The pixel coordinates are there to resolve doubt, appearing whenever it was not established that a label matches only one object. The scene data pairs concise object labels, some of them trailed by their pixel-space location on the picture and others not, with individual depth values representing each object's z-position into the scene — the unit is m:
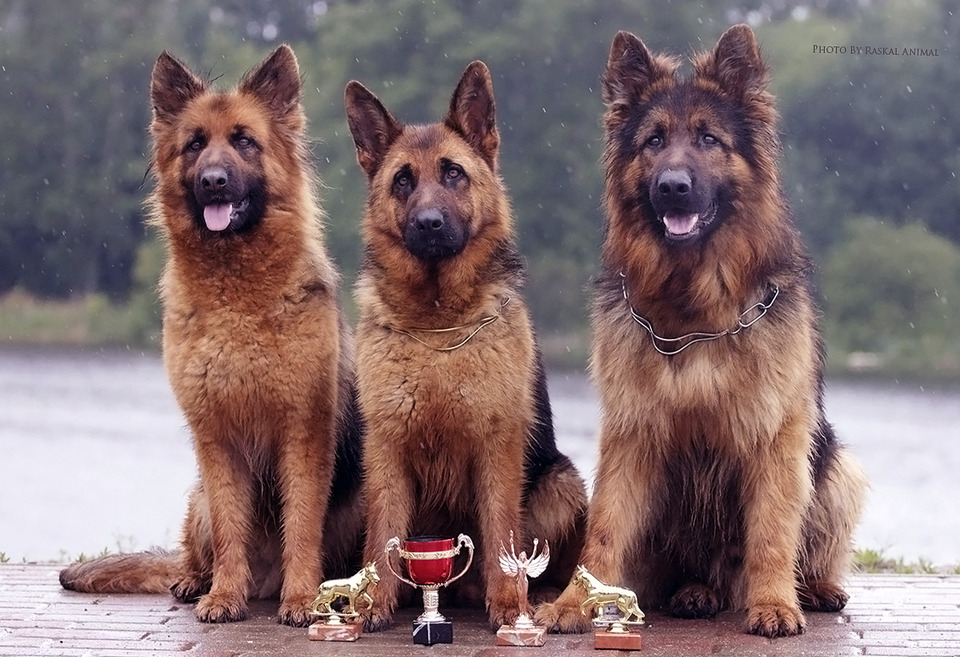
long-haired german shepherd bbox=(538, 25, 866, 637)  4.33
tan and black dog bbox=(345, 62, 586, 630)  4.47
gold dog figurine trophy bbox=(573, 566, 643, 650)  4.02
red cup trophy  4.16
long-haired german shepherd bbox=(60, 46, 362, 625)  4.60
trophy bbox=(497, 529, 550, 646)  4.09
